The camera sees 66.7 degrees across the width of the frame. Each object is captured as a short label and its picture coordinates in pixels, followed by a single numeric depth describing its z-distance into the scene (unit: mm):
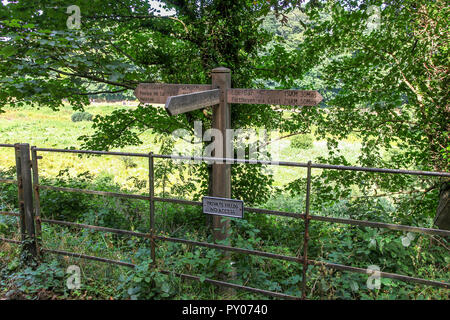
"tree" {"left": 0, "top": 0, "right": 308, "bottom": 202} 4383
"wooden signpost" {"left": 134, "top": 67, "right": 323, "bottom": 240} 3215
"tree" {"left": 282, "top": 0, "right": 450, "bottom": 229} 4543
